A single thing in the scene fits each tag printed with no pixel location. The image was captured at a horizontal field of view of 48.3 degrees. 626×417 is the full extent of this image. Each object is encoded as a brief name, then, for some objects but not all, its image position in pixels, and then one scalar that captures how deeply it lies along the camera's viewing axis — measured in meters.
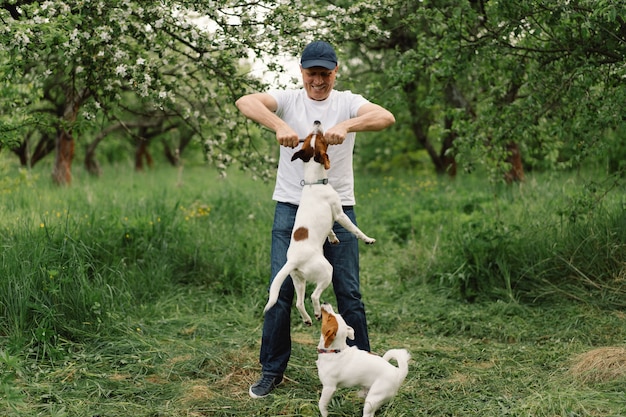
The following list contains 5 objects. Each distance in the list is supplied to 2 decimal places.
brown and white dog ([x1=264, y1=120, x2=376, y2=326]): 3.79
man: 4.05
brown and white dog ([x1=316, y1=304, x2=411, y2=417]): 3.85
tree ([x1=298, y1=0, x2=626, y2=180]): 6.12
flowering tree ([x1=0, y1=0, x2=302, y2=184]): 5.26
